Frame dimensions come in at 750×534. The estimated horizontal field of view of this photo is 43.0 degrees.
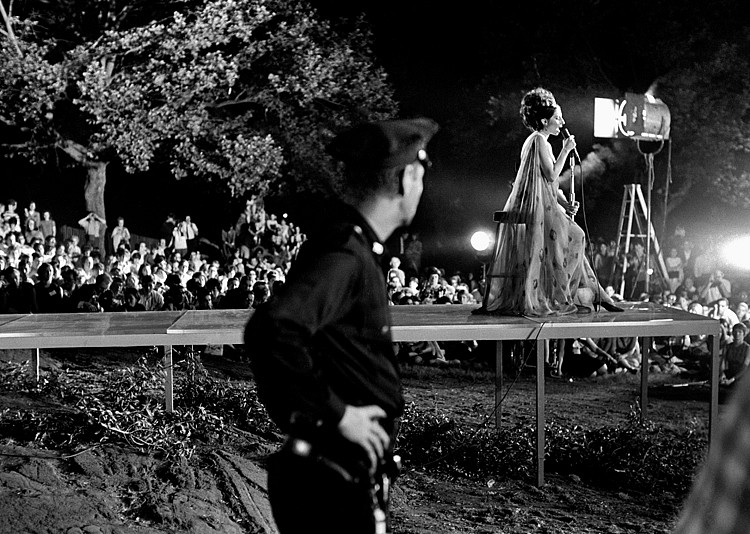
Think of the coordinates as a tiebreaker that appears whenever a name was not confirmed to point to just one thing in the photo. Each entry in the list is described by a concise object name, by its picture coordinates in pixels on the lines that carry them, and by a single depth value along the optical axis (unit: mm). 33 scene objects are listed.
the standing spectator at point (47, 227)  19812
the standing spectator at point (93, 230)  20797
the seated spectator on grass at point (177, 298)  12180
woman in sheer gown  7387
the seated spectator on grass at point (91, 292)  11781
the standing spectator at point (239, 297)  12031
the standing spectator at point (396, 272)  14148
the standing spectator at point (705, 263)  19109
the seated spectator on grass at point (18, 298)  11828
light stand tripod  13047
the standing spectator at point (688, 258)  19403
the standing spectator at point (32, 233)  18155
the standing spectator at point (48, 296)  12195
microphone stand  7698
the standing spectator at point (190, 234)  21656
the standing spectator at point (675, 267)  18609
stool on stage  7496
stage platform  6750
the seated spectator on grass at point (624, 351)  12883
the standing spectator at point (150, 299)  12164
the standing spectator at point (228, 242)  21316
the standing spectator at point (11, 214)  19062
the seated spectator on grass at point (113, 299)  11617
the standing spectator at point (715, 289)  15758
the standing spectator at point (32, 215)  19480
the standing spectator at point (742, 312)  13287
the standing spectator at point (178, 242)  20481
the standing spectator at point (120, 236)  20109
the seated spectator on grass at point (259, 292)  11586
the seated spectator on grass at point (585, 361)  12688
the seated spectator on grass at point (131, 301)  11539
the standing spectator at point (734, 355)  12148
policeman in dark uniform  2428
